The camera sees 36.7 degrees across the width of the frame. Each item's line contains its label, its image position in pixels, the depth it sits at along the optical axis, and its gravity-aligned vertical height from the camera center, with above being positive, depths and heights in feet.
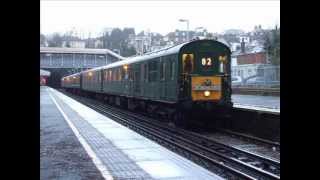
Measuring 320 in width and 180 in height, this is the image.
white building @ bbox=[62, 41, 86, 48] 388.66 +35.03
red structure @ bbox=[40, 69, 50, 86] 327.10 +7.41
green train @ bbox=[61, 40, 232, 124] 56.44 +0.58
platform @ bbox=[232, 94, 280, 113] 78.28 -3.26
